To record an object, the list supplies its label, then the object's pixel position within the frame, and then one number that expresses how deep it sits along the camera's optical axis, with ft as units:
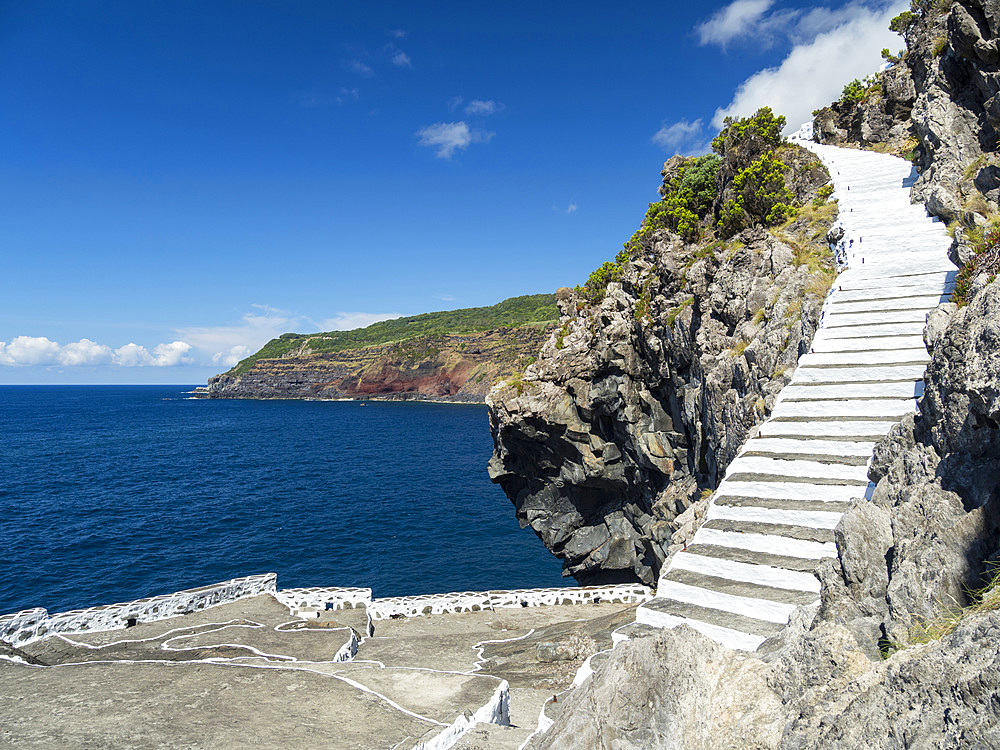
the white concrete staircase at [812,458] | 19.57
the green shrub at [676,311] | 78.54
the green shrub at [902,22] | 94.04
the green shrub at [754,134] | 78.28
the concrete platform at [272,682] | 30.73
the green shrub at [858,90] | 104.32
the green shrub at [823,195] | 67.28
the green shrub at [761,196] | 68.23
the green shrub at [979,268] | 18.72
